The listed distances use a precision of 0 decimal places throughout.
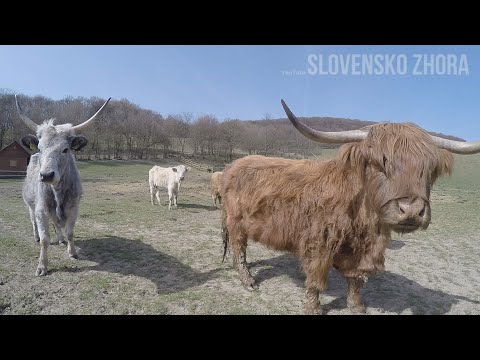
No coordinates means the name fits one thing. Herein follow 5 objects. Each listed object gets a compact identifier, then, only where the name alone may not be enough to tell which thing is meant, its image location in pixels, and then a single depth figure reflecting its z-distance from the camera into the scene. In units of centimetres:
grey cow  446
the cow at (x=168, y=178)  1232
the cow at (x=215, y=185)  1180
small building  2450
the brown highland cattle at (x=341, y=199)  265
